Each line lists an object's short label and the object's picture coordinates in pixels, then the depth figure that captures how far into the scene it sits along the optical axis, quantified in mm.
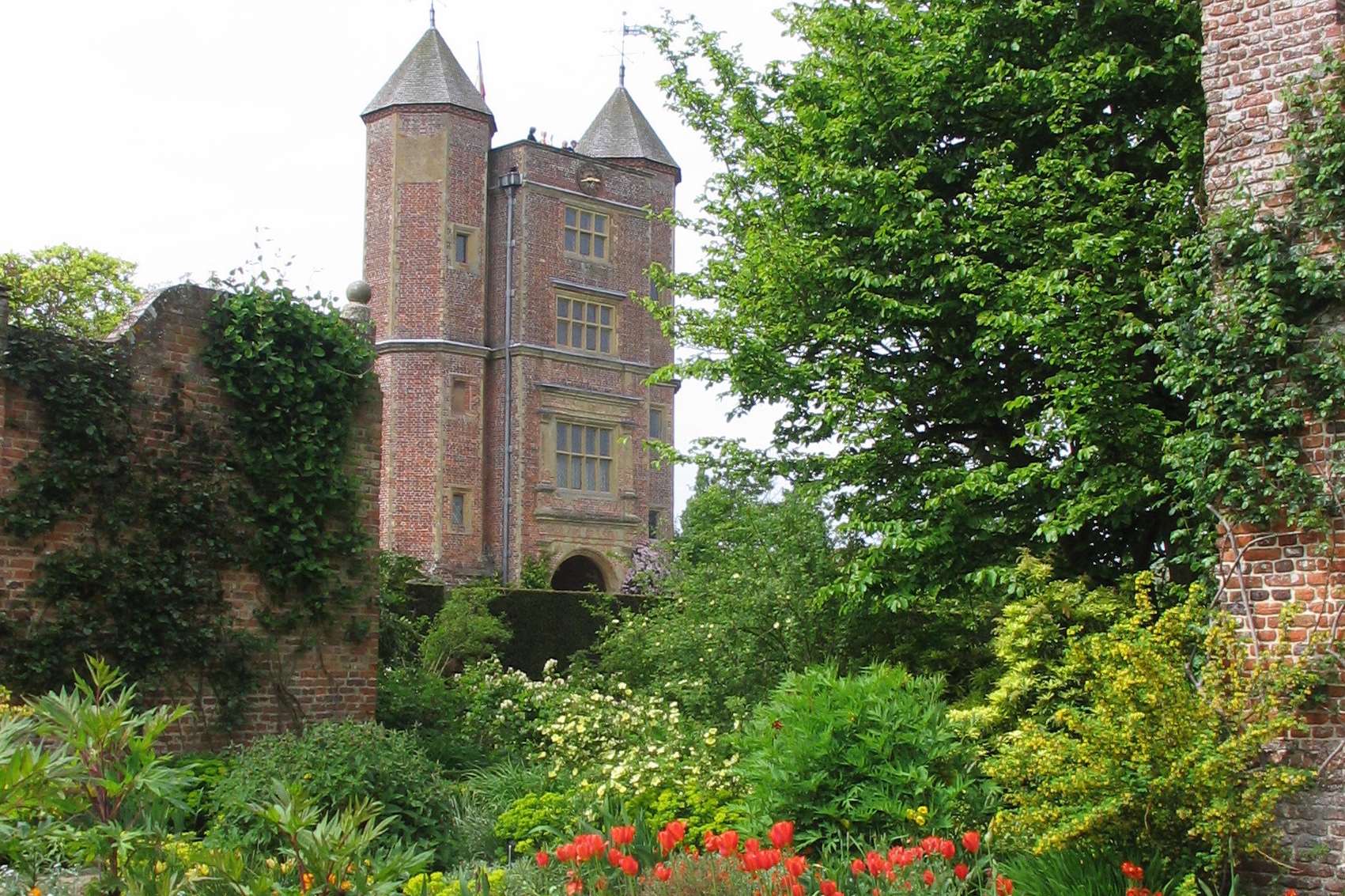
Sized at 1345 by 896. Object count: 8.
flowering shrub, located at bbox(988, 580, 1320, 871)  7352
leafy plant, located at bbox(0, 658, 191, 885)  4574
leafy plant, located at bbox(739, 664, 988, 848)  8211
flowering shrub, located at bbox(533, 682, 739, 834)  9320
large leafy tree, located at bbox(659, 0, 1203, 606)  10812
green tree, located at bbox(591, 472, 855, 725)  12867
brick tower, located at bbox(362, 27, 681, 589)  31328
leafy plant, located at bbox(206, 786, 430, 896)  4387
